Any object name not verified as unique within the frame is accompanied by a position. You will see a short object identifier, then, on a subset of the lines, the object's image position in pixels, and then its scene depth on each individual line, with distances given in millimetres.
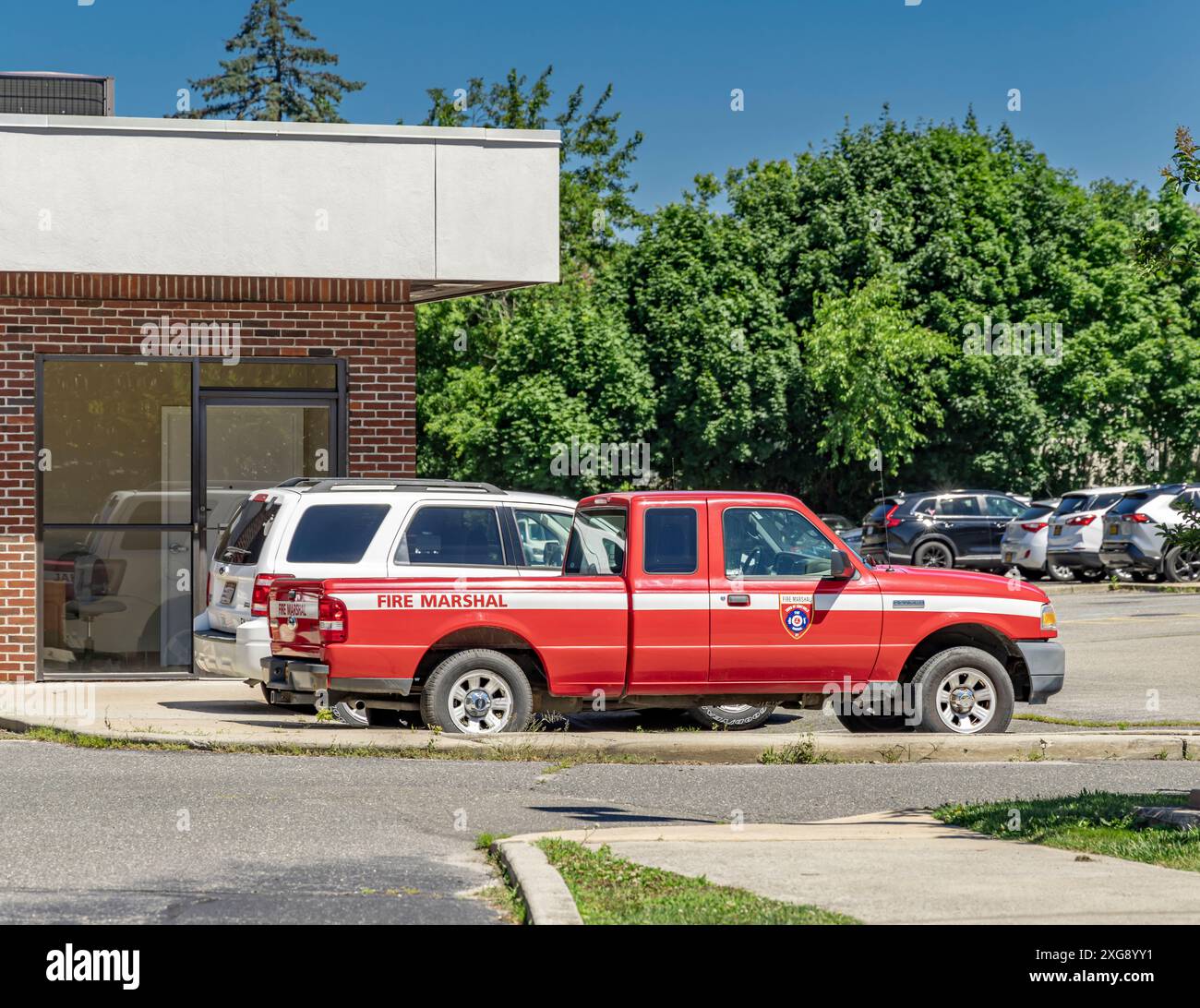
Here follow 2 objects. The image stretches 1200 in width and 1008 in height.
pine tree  82625
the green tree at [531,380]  47219
